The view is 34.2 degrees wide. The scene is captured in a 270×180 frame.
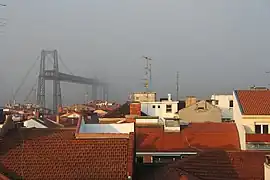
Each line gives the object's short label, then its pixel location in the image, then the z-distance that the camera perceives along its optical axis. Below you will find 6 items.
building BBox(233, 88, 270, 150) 28.22
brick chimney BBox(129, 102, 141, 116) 44.67
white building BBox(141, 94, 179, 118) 55.88
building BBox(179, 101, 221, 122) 45.97
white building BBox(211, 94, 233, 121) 52.07
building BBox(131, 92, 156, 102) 69.13
